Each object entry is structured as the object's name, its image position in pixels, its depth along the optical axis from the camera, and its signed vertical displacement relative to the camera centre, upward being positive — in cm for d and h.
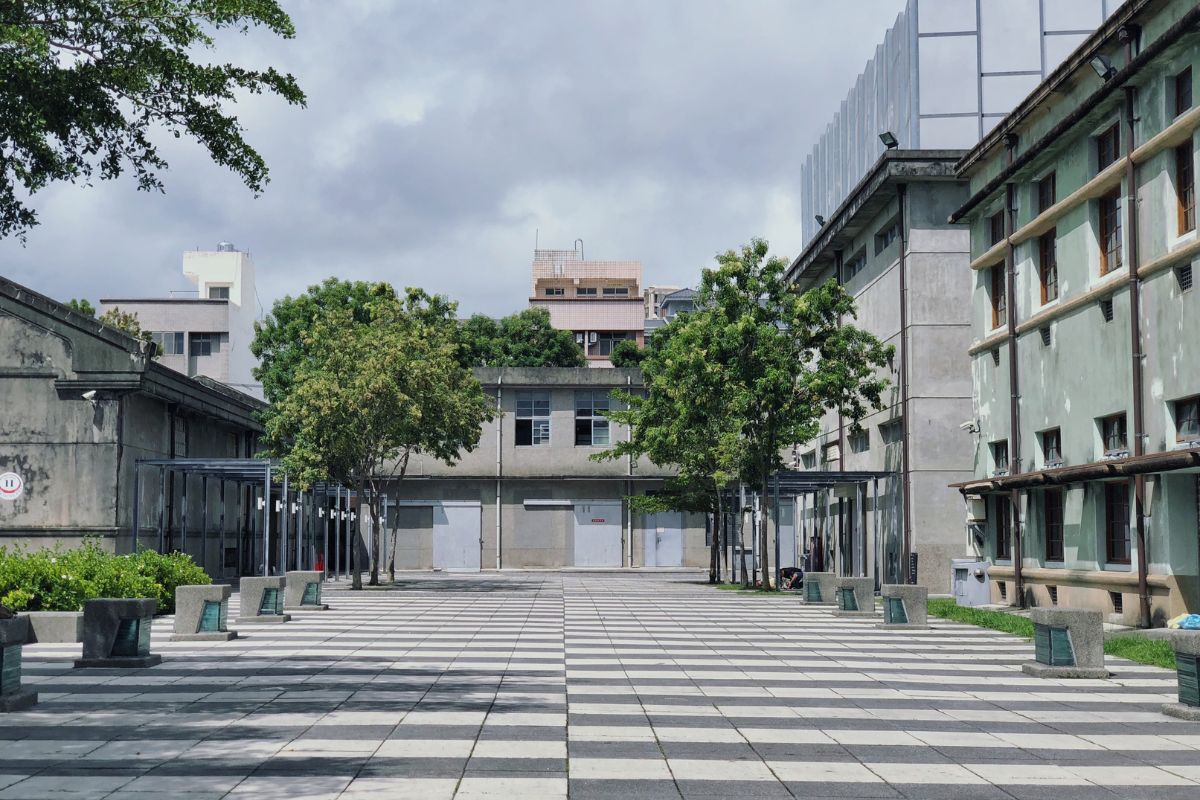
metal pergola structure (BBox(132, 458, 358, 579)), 3650 -12
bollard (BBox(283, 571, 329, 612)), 2908 -177
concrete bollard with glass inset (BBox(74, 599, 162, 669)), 1600 -148
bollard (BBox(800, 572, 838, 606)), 3256 -190
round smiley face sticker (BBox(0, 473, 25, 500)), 3300 +59
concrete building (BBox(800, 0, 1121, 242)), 3856 +1309
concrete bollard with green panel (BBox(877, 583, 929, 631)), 2411 -174
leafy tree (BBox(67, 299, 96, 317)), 6155 +951
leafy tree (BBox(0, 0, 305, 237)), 1241 +414
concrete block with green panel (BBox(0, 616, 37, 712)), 1207 -145
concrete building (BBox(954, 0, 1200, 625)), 2230 +360
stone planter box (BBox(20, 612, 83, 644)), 1988 -174
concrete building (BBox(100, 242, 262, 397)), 7769 +1050
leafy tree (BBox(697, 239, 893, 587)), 3744 +450
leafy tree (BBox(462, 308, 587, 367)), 9056 +1178
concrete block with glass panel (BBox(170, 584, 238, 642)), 1997 -154
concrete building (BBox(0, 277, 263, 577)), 3328 +221
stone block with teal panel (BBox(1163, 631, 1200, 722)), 1217 -151
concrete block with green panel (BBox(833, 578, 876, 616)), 2837 -182
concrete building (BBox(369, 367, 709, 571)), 6319 +63
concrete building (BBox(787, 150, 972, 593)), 3609 +417
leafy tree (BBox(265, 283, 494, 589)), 3828 +326
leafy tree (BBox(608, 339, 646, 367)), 9281 +1096
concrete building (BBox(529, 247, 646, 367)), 10781 +1560
